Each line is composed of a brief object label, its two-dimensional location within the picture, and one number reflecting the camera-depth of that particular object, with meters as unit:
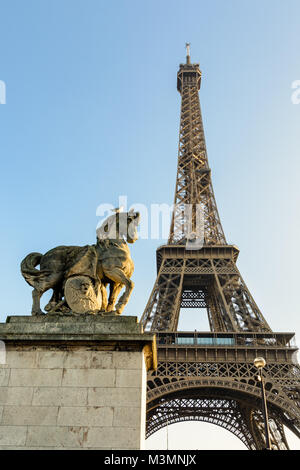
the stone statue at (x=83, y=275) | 8.54
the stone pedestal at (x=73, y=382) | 6.78
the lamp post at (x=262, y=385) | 12.64
